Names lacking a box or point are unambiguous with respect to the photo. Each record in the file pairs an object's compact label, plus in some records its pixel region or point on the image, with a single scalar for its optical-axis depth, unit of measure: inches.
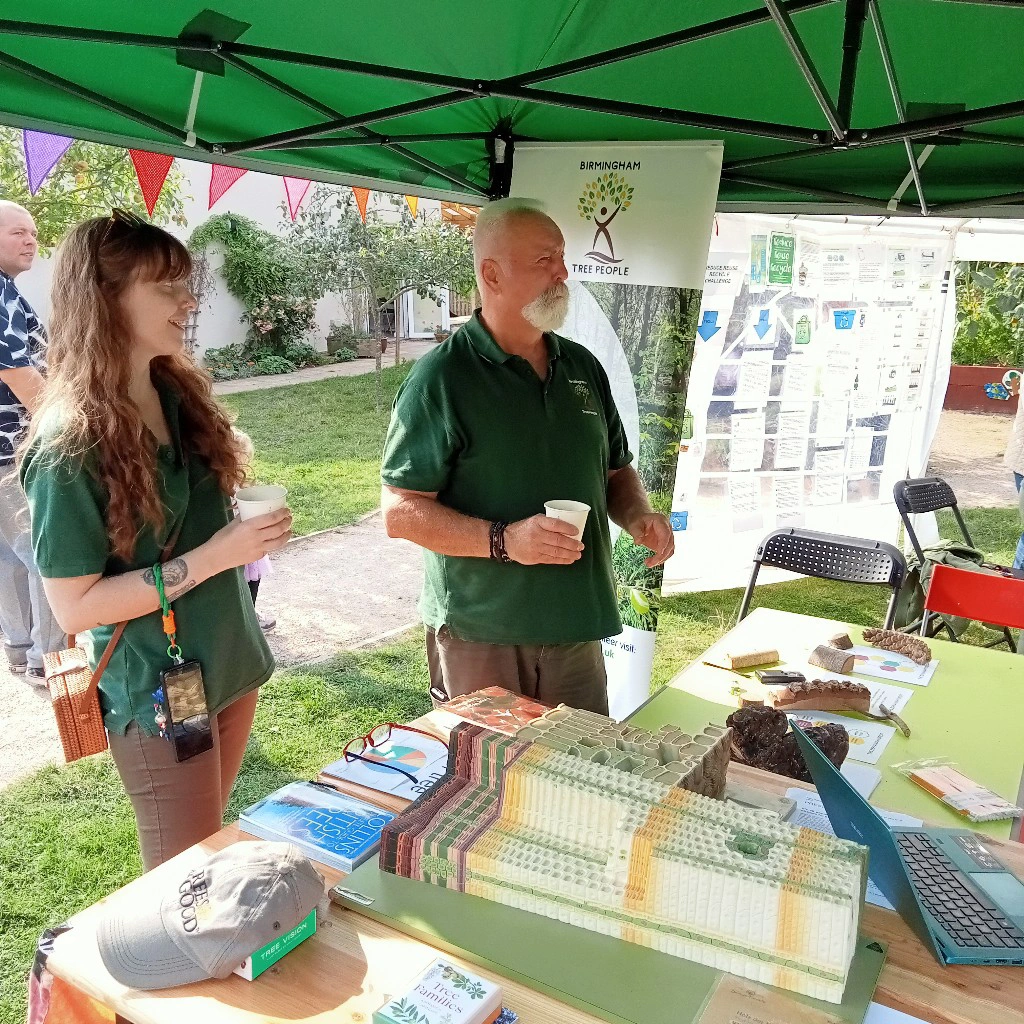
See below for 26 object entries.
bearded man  99.9
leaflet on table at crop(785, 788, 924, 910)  69.4
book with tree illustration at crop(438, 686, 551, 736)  78.0
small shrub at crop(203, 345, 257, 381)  529.7
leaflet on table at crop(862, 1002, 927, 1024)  48.4
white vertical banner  140.2
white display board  239.0
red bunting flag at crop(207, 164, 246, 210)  153.8
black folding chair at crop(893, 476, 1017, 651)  209.9
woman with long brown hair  71.1
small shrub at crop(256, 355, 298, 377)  558.6
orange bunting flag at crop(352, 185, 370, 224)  203.6
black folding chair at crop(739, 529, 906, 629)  162.4
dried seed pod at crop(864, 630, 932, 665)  115.4
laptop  53.0
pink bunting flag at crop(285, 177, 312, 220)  205.8
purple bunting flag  136.3
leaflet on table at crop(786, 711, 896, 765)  88.7
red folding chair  117.4
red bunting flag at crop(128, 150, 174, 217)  134.6
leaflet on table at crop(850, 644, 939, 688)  109.5
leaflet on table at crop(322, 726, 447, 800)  70.1
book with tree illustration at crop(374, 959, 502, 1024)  44.0
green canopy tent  90.6
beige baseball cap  48.3
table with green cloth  82.2
